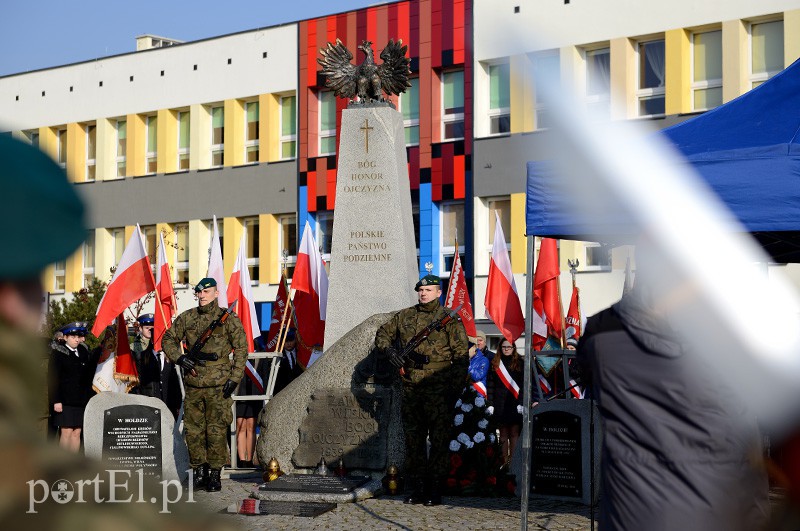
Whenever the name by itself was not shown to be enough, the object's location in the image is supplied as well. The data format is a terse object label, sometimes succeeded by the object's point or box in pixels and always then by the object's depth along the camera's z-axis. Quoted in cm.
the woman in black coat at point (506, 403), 1391
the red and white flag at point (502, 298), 1578
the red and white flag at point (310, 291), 1661
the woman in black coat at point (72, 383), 1387
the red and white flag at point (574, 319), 1658
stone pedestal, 1416
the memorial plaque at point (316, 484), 1166
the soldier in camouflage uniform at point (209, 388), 1268
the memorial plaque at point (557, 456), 1081
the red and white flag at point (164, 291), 1753
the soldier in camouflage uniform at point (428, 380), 1154
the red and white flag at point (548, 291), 1498
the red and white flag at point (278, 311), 1750
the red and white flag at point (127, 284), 1574
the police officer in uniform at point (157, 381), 1523
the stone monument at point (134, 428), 1230
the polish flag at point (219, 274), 1756
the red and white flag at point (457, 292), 1658
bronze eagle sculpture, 1480
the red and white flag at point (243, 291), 1752
